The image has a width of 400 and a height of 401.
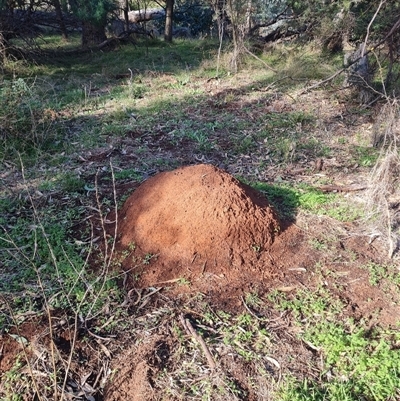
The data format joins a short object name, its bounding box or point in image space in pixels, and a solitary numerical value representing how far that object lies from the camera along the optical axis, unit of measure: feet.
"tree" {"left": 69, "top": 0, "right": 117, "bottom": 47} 29.37
